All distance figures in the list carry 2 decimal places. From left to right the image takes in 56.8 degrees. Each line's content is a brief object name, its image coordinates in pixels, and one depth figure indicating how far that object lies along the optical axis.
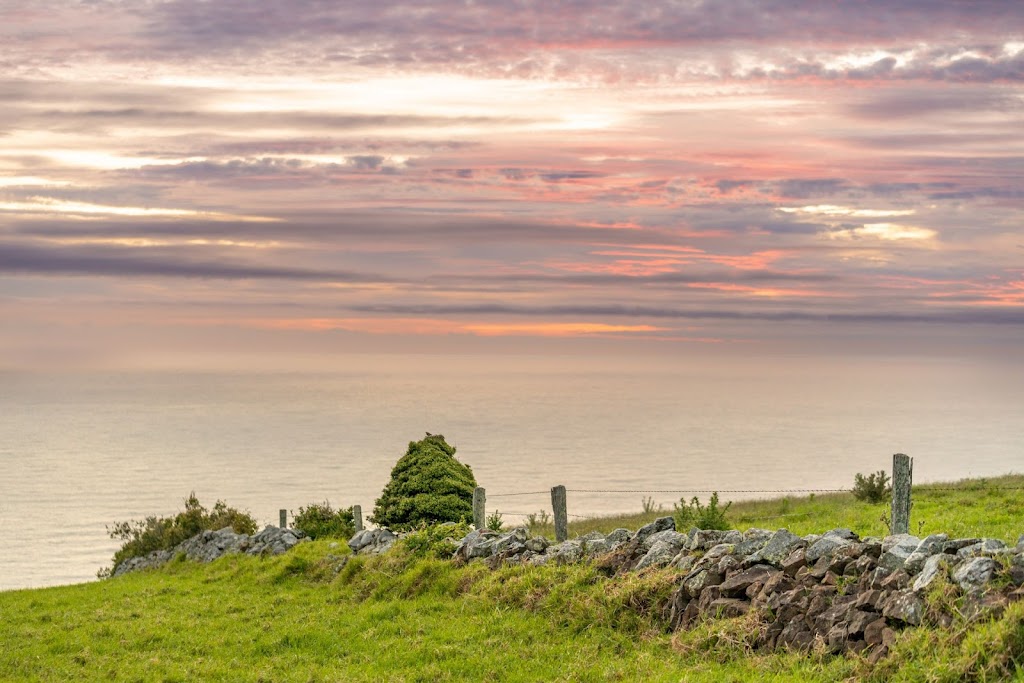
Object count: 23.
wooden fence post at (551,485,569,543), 23.77
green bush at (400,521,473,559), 23.53
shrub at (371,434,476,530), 30.47
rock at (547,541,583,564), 20.31
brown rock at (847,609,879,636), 13.74
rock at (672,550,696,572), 17.72
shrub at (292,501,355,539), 34.45
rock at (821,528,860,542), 16.23
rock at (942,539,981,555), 14.44
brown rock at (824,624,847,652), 13.74
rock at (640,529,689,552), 18.92
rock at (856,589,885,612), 14.05
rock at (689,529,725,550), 18.28
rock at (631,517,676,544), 19.85
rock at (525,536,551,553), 21.67
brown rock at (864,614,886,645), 13.45
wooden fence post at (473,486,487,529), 26.59
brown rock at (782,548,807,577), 15.78
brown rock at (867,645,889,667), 13.02
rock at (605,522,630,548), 20.08
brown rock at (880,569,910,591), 14.16
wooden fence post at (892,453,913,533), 19.20
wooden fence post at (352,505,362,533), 33.34
